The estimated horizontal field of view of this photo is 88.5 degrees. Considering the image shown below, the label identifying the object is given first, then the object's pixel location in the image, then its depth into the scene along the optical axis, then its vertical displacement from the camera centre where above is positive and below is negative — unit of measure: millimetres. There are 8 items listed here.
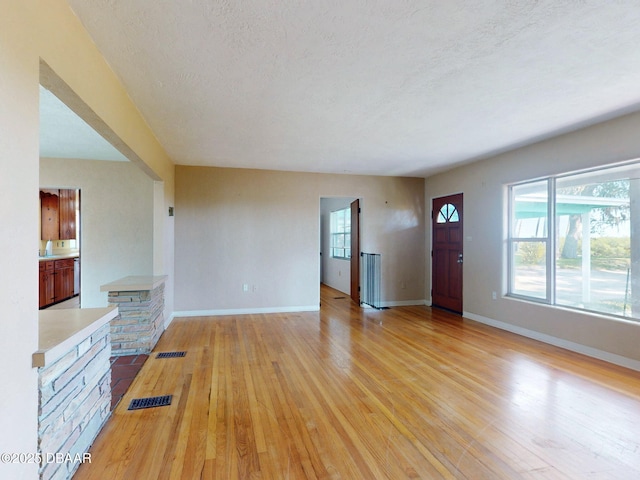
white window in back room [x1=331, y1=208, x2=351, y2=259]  8320 +141
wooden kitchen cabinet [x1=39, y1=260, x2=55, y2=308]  5823 -834
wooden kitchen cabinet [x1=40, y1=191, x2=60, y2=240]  6777 +471
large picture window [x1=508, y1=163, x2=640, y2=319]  3355 -12
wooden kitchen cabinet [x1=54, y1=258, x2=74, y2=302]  6320 -828
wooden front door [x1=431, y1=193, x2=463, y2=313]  5746 -268
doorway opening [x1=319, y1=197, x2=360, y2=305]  6711 -189
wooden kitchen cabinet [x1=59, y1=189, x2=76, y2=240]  7109 +527
